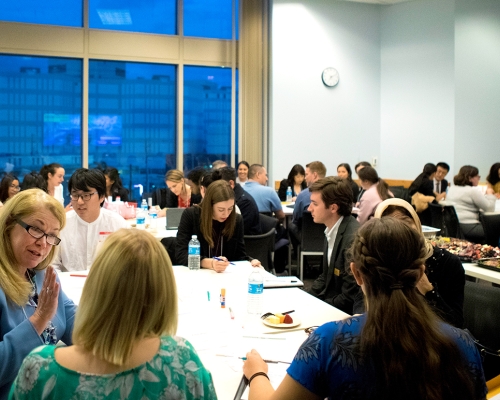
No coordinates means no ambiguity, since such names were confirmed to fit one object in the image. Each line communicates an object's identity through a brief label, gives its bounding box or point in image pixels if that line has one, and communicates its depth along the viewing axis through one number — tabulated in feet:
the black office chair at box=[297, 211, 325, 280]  20.83
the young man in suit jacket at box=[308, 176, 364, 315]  10.70
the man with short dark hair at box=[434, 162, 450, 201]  30.50
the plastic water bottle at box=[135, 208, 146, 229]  19.20
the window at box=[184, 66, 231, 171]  33.35
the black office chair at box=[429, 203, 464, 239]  21.91
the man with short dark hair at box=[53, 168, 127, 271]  12.47
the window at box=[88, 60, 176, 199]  31.78
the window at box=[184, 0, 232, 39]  32.71
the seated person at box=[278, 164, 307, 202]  29.19
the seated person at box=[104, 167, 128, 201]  24.48
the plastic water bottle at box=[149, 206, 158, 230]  19.12
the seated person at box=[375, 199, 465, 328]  8.67
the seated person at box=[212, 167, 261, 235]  18.06
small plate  8.54
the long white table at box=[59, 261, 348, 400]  7.35
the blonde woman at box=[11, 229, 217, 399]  4.21
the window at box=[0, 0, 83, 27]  29.50
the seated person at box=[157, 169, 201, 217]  22.55
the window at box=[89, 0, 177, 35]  31.14
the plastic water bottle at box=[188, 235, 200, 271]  12.91
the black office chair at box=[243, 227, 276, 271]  16.21
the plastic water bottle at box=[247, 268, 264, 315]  9.36
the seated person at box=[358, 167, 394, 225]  21.40
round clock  33.47
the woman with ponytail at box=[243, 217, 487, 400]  4.58
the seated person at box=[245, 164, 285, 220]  22.76
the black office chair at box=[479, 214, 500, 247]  18.49
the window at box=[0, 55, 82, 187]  30.19
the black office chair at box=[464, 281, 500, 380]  8.48
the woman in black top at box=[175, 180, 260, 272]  13.29
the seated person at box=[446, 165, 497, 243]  22.98
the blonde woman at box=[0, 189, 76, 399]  6.03
